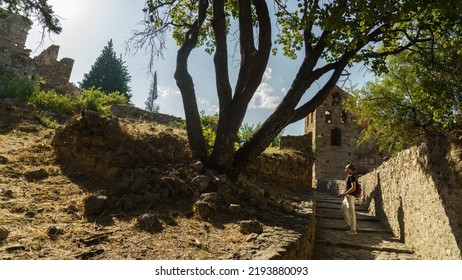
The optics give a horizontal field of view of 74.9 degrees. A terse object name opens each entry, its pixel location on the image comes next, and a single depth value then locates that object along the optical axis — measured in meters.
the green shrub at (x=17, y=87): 10.30
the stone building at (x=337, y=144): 32.91
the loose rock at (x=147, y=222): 3.81
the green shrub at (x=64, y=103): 10.27
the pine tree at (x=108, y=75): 30.08
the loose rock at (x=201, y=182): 5.11
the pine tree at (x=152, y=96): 47.41
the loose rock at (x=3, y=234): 3.04
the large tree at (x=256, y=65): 6.10
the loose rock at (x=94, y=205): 3.99
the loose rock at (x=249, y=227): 4.09
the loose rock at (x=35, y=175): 4.80
